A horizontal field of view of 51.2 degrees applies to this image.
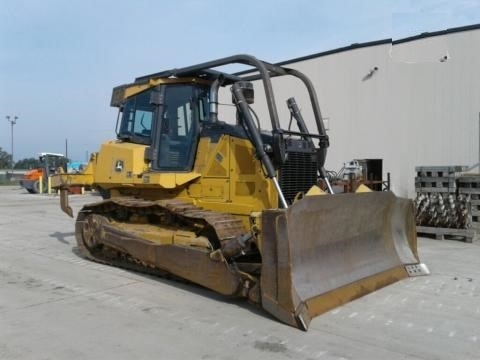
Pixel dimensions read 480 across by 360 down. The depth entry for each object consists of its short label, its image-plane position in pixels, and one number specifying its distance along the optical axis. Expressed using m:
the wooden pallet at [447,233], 10.57
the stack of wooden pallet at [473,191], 11.10
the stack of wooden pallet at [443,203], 10.85
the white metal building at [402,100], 13.12
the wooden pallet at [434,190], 11.20
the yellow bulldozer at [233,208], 5.14
